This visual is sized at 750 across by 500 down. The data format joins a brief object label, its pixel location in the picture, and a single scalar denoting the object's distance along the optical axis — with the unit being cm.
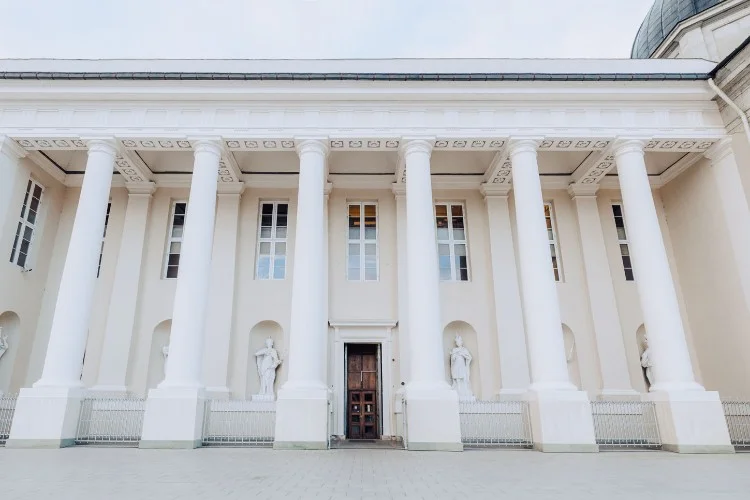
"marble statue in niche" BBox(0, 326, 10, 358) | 1378
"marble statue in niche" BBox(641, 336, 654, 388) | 1443
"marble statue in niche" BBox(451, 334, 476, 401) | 1435
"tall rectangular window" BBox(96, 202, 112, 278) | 1555
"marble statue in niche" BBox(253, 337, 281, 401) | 1433
